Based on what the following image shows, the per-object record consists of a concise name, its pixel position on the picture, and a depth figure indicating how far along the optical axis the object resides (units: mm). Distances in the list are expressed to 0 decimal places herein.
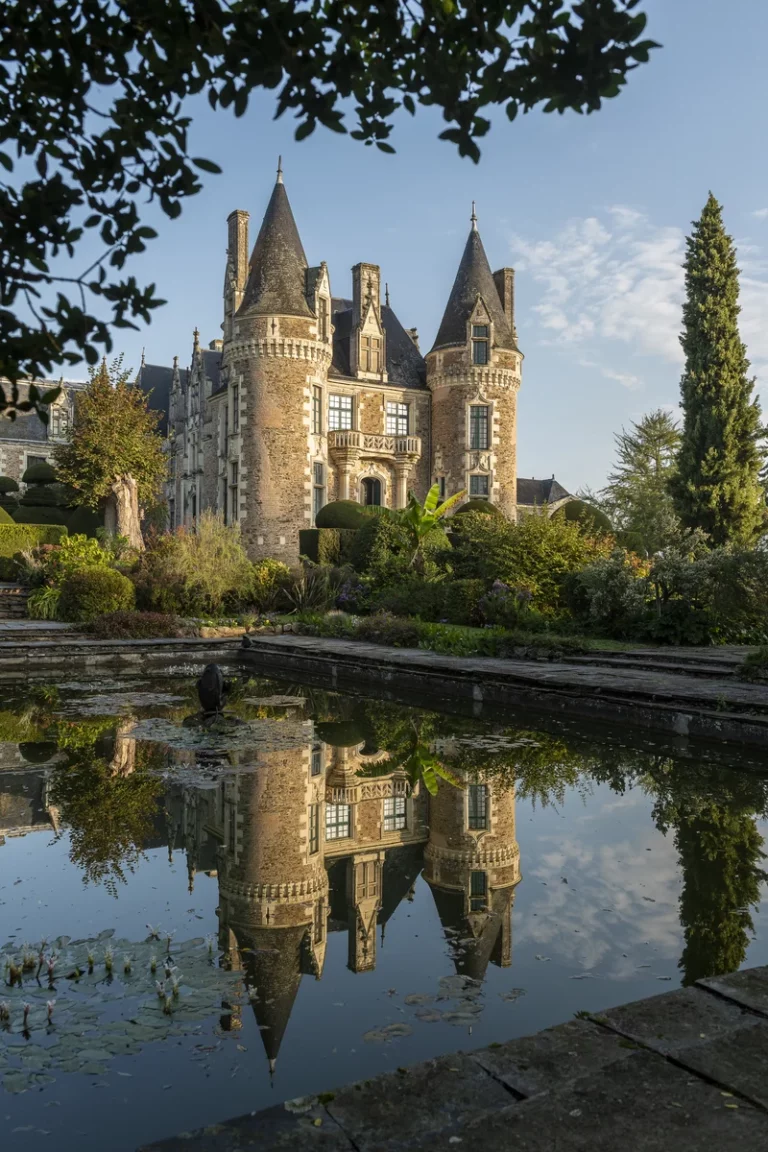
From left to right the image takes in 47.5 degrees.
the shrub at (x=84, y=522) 29328
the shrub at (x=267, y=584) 21688
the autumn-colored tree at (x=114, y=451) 24859
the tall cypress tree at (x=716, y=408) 27531
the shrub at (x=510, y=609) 16047
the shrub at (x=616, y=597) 14992
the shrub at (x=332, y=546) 26484
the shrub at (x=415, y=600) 18672
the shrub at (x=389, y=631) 15797
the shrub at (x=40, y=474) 31094
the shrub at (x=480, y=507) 30189
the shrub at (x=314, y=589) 21438
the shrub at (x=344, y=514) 28781
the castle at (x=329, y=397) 31531
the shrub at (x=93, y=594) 18734
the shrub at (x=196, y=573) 19984
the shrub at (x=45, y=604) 19438
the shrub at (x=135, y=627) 16781
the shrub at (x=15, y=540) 22938
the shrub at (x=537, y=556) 17375
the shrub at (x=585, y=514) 28859
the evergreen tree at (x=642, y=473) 36406
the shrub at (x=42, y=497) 30438
